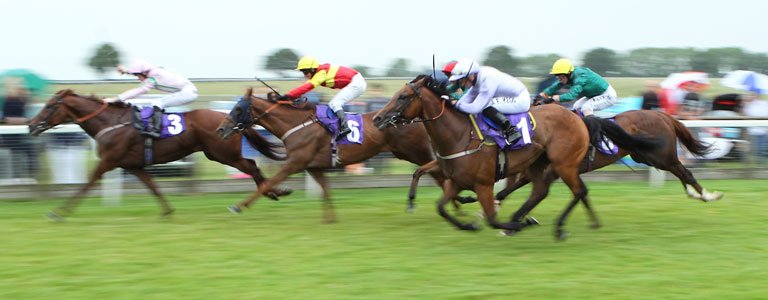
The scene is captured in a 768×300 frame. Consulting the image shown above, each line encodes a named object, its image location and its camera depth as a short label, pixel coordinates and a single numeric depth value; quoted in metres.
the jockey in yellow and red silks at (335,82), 8.58
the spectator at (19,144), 9.67
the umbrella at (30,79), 10.88
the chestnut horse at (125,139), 8.68
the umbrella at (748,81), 14.03
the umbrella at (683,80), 13.57
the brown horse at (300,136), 8.38
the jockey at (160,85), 9.10
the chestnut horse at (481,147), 7.04
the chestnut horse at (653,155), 8.62
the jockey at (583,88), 8.77
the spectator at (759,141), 11.41
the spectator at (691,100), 13.18
